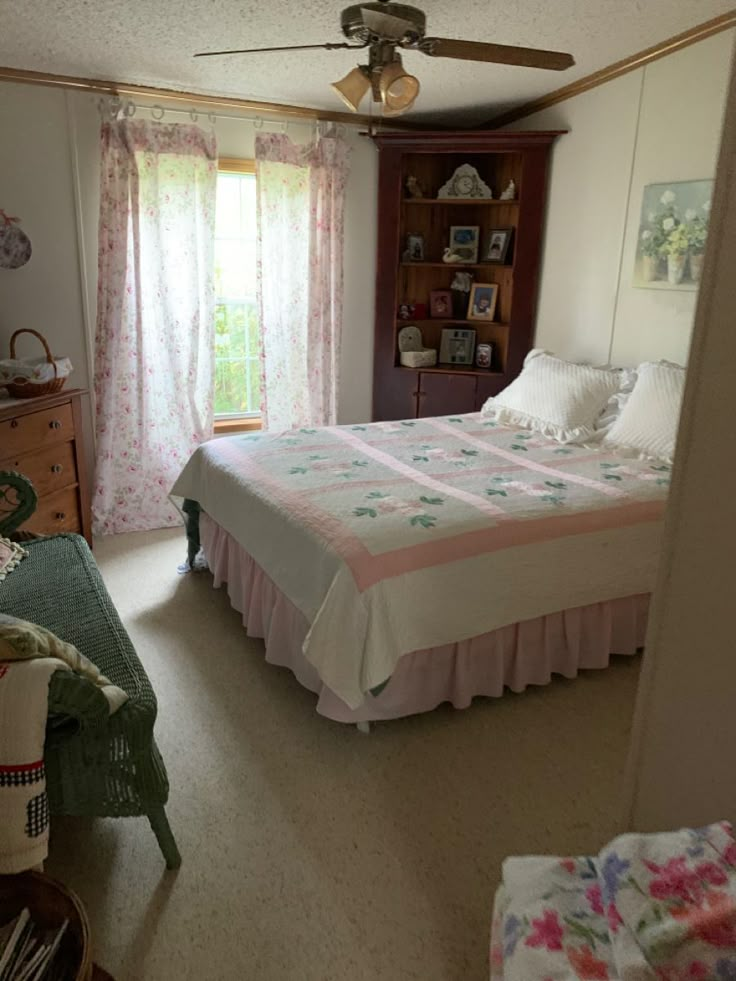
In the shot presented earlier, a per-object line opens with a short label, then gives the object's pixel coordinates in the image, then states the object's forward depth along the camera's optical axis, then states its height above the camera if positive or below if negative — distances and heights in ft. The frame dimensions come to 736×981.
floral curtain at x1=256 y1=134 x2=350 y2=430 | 13.12 +0.15
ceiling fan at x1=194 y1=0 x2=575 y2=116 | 7.26 +2.45
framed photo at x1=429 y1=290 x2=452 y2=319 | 14.69 -0.30
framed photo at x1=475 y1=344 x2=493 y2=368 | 14.33 -1.29
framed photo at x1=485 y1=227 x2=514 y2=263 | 13.66 +0.86
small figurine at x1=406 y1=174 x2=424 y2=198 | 13.97 +1.89
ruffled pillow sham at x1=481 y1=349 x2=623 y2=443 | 10.81 -1.63
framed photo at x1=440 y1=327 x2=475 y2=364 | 14.65 -1.14
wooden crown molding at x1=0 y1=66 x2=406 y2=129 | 11.07 +3.01
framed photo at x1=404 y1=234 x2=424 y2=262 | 14.32 +0.76
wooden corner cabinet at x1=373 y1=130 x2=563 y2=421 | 13.16 +0.55
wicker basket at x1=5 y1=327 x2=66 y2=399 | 10.23 -1.61
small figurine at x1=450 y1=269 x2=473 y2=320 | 14.51 -0.05
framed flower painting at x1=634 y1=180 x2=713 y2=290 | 9.89 +0.87
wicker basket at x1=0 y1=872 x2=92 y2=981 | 4.21 -3.83
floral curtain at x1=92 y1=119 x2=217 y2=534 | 11.91 -0.65
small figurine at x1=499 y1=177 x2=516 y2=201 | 13.34 +1.79
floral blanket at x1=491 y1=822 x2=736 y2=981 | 2.97 -2.70
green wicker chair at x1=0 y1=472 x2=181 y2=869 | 4.82 -3.21
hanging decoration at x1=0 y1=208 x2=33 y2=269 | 11.21 +0.44
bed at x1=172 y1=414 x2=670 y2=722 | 6.87 -2.84
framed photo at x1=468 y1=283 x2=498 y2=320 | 14.10 -0.23
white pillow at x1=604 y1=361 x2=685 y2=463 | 9.61 -1.60
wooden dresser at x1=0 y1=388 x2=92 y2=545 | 9.79 -2.55
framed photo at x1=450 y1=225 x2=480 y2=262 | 14.17 +0.91
